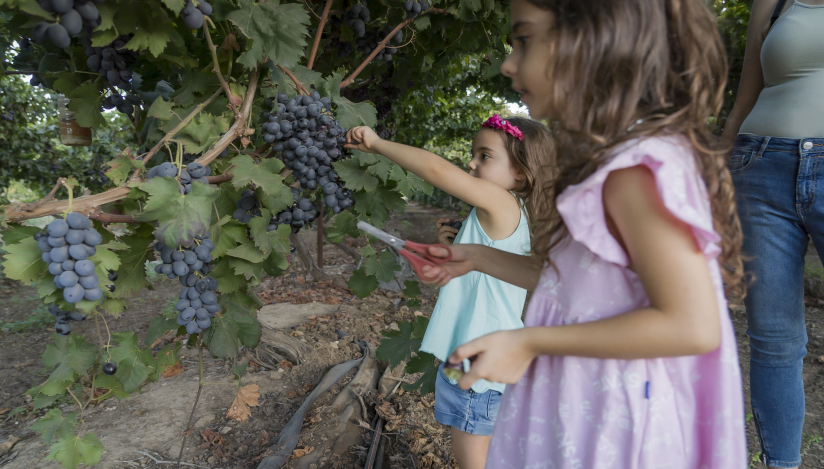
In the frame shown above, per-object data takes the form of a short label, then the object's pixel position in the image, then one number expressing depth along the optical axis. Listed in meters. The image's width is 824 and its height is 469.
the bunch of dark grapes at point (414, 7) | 1.88
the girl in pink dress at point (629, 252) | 0.70
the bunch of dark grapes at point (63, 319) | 1.55
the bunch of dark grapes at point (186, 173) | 1.23
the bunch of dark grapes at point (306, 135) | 1.52
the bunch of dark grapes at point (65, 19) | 1.01
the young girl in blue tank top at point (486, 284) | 1.61
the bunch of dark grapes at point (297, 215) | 1.73
